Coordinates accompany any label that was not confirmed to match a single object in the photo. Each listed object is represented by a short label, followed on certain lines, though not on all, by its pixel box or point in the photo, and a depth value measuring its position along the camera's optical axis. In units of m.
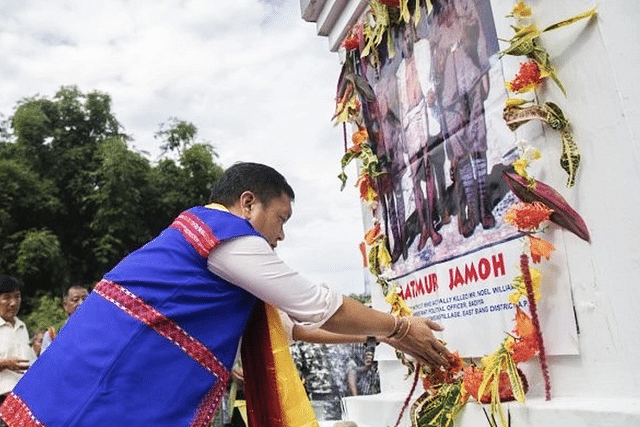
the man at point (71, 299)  4.79
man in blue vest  1.59
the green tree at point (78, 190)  13.86
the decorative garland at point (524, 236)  1.67
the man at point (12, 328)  4.27
